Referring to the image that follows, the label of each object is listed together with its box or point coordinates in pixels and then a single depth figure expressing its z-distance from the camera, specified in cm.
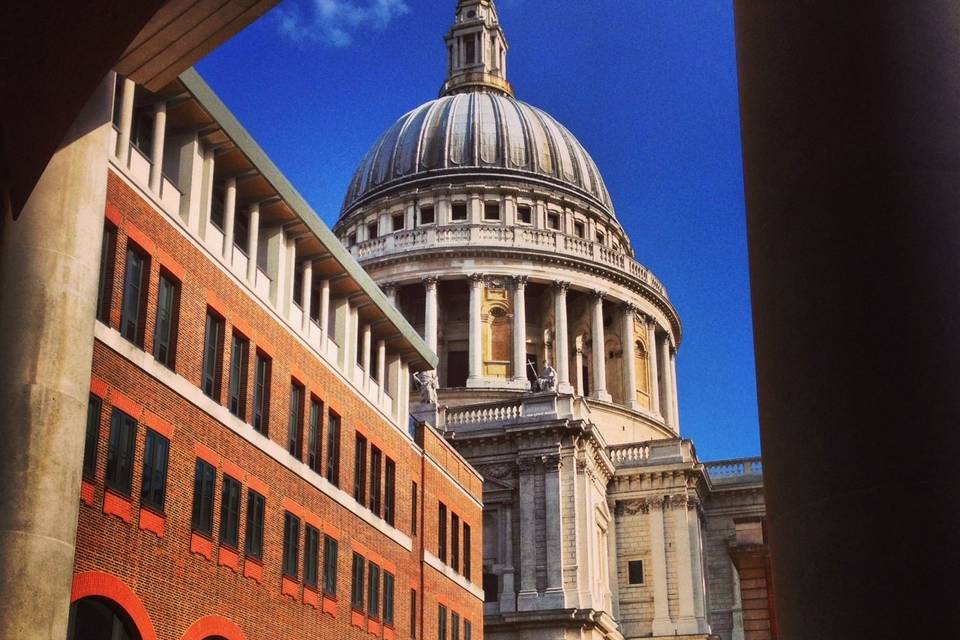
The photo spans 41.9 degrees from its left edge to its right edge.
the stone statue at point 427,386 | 7444
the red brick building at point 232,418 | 2622
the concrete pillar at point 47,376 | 1553
